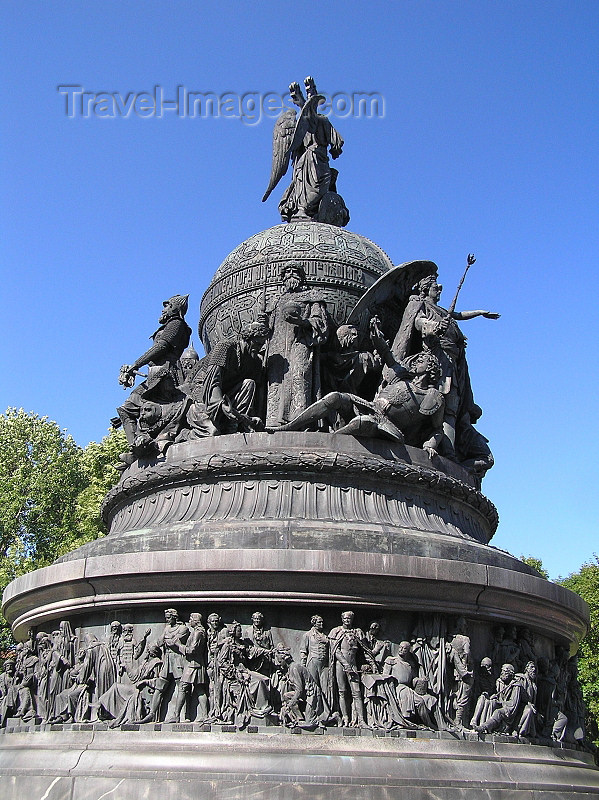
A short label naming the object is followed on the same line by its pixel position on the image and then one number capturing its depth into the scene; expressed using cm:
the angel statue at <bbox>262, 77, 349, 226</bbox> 1738
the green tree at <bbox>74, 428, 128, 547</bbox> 2769
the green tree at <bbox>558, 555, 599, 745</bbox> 2991
